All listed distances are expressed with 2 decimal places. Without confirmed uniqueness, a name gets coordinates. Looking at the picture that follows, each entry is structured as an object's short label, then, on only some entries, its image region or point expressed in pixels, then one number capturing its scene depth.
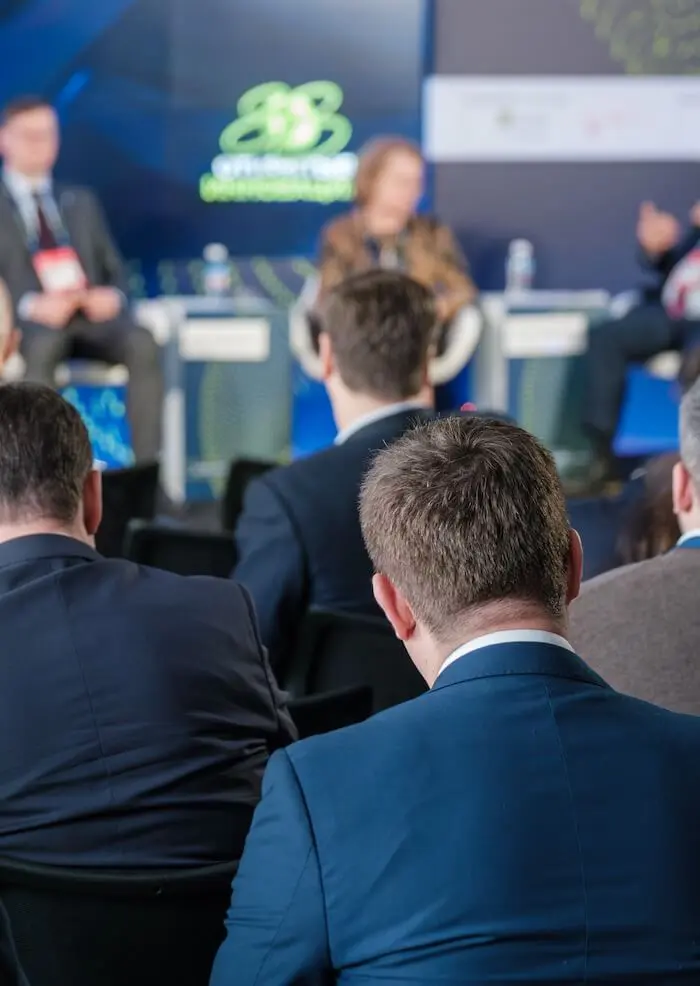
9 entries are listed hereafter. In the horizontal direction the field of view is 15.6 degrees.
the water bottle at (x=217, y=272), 12.39
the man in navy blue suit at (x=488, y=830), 2.04
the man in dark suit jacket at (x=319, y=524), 4.95
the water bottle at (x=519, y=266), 12.96
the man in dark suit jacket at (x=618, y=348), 12.03
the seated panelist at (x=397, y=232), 11.24
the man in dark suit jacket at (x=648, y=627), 3.28
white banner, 12.87
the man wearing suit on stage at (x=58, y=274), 10.97
